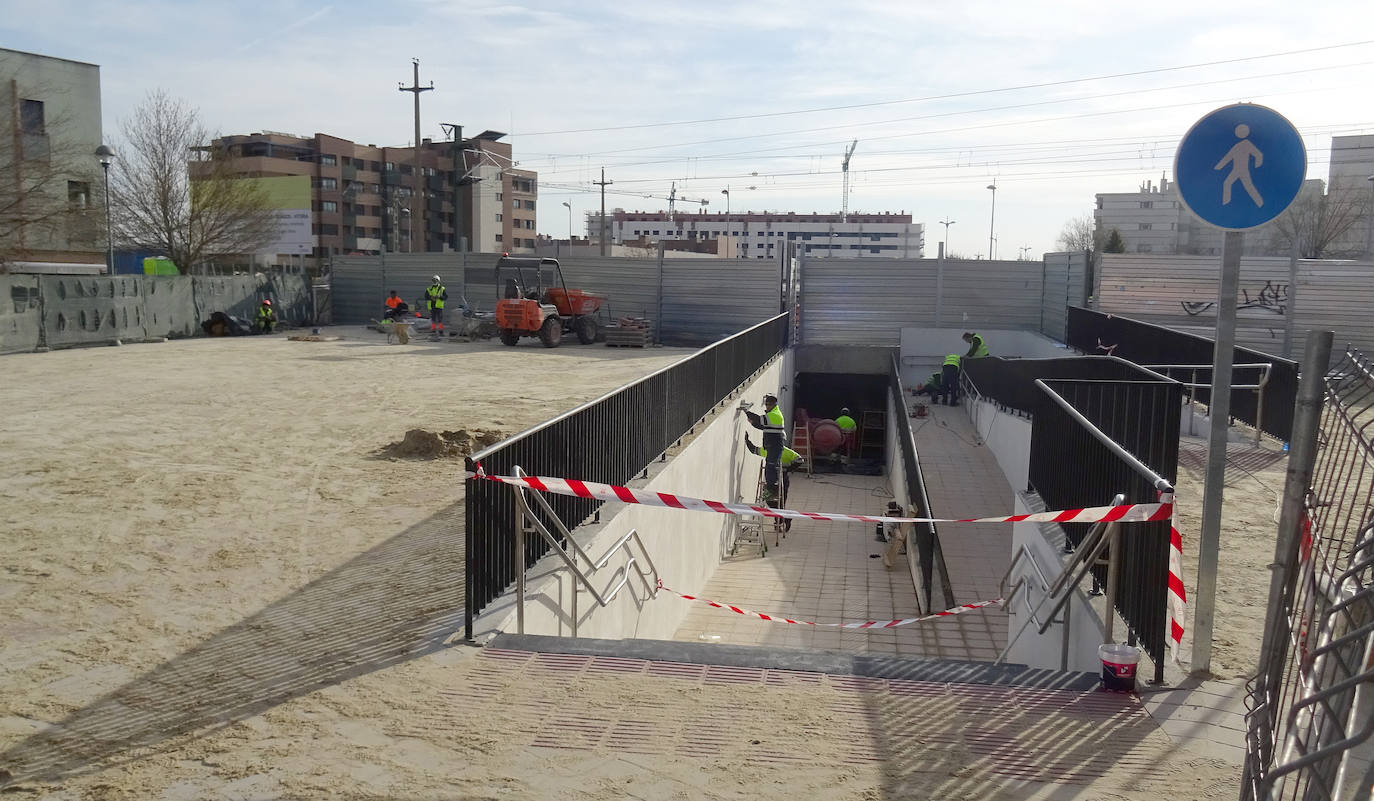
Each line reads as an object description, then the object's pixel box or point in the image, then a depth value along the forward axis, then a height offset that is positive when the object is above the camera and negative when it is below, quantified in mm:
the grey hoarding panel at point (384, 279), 29875 +248
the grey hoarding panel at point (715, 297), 26219 -94
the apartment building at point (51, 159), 27219 +3769
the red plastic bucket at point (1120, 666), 4609 -1695
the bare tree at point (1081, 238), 84625 +5617
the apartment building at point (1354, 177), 60219 +9357
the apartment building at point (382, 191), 76438 +7921
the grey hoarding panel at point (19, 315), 20250 -746
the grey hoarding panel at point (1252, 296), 21625 +195
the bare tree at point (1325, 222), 50156 +4611
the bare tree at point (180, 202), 34594 +2818
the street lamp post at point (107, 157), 22911 +2872
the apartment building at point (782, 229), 127250 +8679
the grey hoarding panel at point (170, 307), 24188 -626
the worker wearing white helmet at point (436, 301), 25406 -353
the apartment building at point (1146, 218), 98800 +8573
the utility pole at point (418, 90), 42331 +9560
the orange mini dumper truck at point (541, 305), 23281 -367
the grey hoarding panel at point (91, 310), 21302 -675
